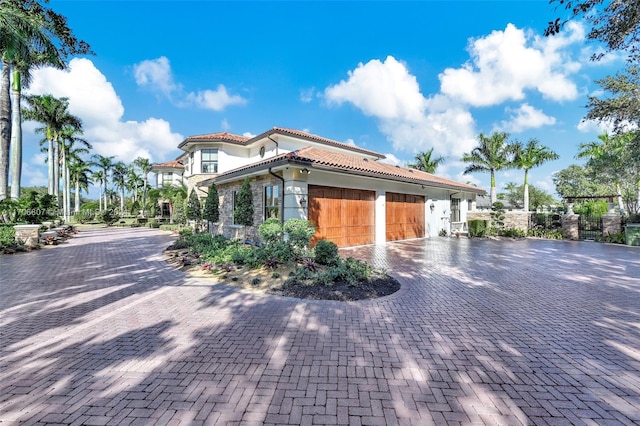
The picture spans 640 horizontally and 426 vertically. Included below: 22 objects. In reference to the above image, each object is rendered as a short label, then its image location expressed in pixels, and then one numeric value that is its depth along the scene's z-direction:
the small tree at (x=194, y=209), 17.27
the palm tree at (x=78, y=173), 39.88
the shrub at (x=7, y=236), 10.95
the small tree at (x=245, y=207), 12.05
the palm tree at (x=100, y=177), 55.93
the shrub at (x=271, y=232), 8.61
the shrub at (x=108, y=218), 27.17
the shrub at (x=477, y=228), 17.73
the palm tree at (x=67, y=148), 28.83
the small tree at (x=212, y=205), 14.93
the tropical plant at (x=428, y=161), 34.53
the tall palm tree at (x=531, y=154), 26.89
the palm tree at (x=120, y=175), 54.61
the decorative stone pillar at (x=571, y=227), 16.66
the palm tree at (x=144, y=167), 48.10
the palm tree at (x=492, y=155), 27.22
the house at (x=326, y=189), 10.79
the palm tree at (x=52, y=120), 25.28
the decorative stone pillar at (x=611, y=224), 15.73
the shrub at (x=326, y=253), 7.87
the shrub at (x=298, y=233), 8.30
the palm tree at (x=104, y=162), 45.88
